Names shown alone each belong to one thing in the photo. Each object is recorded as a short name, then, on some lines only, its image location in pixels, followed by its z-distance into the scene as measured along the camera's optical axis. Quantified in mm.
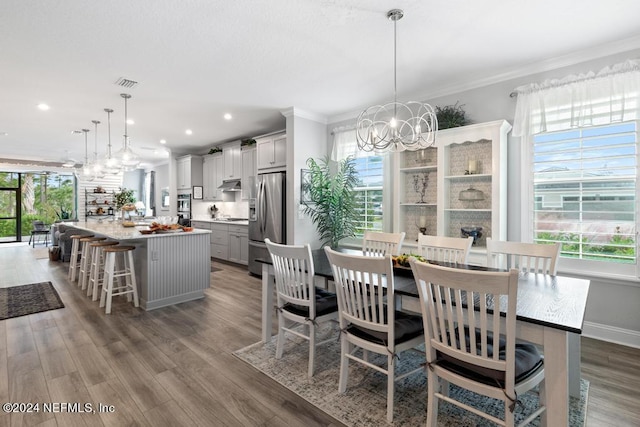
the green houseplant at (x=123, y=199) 8613
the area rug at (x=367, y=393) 1935
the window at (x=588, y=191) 2936
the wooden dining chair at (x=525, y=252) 2402
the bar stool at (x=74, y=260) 5211
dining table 1452
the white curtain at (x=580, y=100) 2803
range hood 6998
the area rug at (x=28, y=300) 3759
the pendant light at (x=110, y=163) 4512
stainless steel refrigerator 5125
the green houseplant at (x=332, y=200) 4746
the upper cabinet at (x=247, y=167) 6297
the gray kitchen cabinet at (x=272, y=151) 5246
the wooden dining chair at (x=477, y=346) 1423
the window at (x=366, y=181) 4777
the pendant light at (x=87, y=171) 5730
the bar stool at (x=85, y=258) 4734
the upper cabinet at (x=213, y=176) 7438
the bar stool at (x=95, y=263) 4219
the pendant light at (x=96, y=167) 5113
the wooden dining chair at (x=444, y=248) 2760
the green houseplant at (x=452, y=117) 3783
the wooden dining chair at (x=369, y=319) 1839
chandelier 2414
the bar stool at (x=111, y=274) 3745
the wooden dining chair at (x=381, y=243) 3129
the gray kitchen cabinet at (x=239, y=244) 6266
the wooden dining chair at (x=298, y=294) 2301
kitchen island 3859
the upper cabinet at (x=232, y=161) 6805
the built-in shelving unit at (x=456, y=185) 3449
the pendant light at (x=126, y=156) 4348
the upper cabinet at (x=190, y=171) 7930
